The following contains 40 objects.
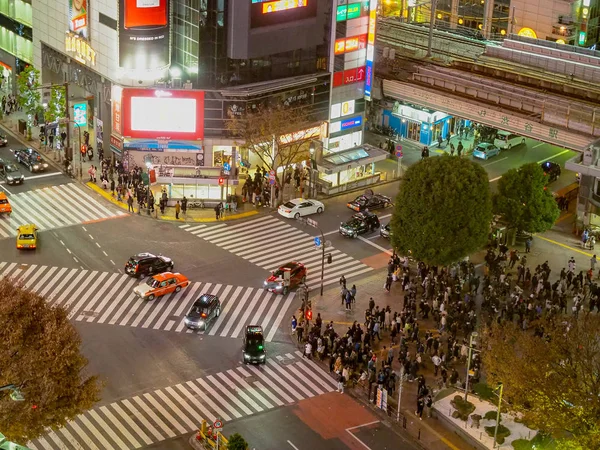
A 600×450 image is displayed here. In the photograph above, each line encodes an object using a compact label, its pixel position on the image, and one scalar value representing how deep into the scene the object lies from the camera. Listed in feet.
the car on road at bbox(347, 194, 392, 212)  310.65
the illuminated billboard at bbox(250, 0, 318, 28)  305.12
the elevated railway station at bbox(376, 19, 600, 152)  312.71
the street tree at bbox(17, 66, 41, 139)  350.84
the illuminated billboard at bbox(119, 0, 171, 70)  304.91
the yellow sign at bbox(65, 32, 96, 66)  331.57
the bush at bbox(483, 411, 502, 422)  207.31
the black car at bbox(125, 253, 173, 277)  263.70
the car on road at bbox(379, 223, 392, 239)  290.15
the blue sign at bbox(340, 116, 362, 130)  342.85
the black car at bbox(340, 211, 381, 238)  291.99
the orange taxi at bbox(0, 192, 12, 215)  296.28
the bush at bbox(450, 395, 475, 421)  208.33
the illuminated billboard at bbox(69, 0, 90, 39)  329.52
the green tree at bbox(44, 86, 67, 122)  336.29
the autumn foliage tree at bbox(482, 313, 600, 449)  180.75
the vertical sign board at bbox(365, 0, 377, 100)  333.21
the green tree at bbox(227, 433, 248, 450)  184.14
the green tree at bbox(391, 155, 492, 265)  254.68
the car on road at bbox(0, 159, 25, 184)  318.65
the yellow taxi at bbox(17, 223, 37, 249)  276.21
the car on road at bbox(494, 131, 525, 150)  365.40
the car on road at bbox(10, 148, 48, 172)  329.31
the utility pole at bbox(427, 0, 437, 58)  364.79
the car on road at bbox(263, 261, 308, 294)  259.39
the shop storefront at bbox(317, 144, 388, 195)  323.57
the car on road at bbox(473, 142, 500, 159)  354.74
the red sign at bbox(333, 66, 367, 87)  335.06
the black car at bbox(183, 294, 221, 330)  239.71
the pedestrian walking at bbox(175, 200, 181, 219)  297.53
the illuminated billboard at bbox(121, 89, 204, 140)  310.86
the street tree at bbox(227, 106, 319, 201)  308.81
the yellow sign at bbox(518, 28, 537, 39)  436.76
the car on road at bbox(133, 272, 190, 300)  252.83
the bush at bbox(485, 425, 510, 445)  201.87
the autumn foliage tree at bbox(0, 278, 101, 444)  167.32
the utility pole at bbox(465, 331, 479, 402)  204.97
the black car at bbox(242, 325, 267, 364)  227.94
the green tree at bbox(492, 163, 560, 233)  278.26
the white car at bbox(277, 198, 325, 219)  303.48
